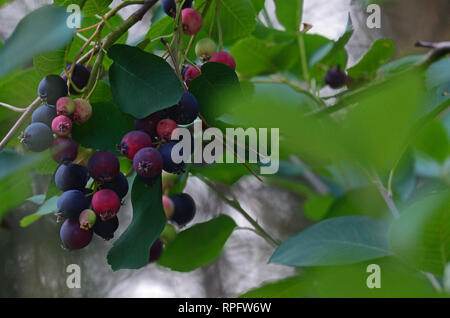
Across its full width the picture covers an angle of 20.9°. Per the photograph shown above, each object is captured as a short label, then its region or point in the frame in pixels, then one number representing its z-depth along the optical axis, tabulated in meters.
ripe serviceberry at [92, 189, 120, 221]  0.42
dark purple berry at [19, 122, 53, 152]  0.42
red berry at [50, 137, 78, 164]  0.42
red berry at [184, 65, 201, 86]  0.44
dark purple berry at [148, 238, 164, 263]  0.49
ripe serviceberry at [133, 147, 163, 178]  0.41
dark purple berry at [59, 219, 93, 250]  0.42
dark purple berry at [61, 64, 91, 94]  0.43
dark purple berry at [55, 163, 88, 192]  0.42
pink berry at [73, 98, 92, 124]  0.42
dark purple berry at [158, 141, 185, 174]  0.41
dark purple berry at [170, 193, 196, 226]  0.51
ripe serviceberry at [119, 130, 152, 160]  0.42
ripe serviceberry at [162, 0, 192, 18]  0.44
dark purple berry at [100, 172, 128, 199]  0.43
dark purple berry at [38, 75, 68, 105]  0.42
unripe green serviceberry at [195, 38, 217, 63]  0.47
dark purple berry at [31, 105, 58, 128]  0.42
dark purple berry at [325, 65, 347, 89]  0.62
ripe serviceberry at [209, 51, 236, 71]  0.45
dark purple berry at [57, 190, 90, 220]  0.42
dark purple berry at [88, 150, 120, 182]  0.42
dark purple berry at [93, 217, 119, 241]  0.43
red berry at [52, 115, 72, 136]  0.41
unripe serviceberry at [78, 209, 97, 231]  0.42
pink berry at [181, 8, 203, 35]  0.45
